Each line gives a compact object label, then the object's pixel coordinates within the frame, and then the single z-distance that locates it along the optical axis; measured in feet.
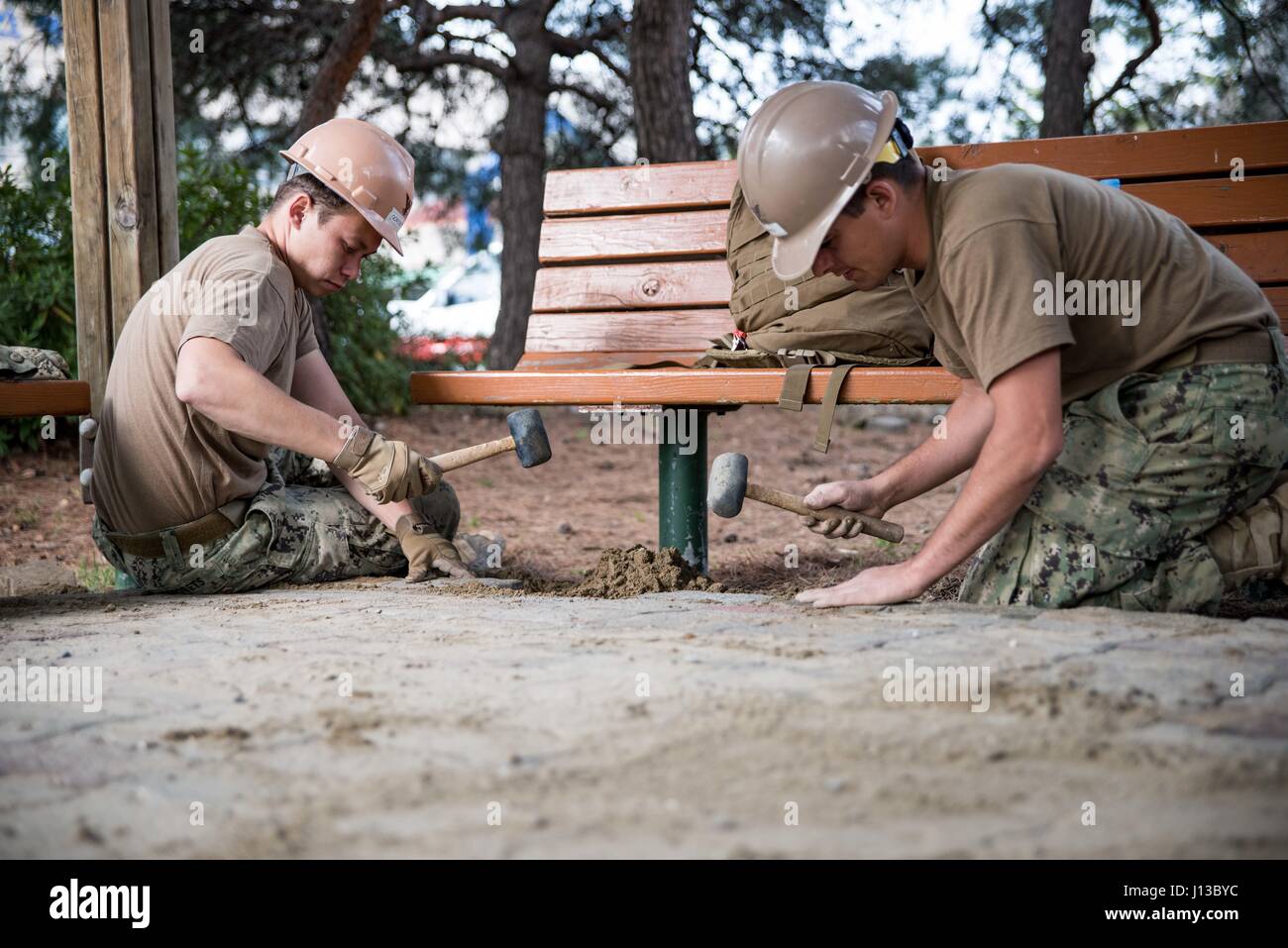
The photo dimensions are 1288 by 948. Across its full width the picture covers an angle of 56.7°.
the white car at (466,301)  48.20
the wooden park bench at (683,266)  12.52
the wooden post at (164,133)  14.25
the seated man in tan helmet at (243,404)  11.35
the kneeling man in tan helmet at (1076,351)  9.09
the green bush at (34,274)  23.52
